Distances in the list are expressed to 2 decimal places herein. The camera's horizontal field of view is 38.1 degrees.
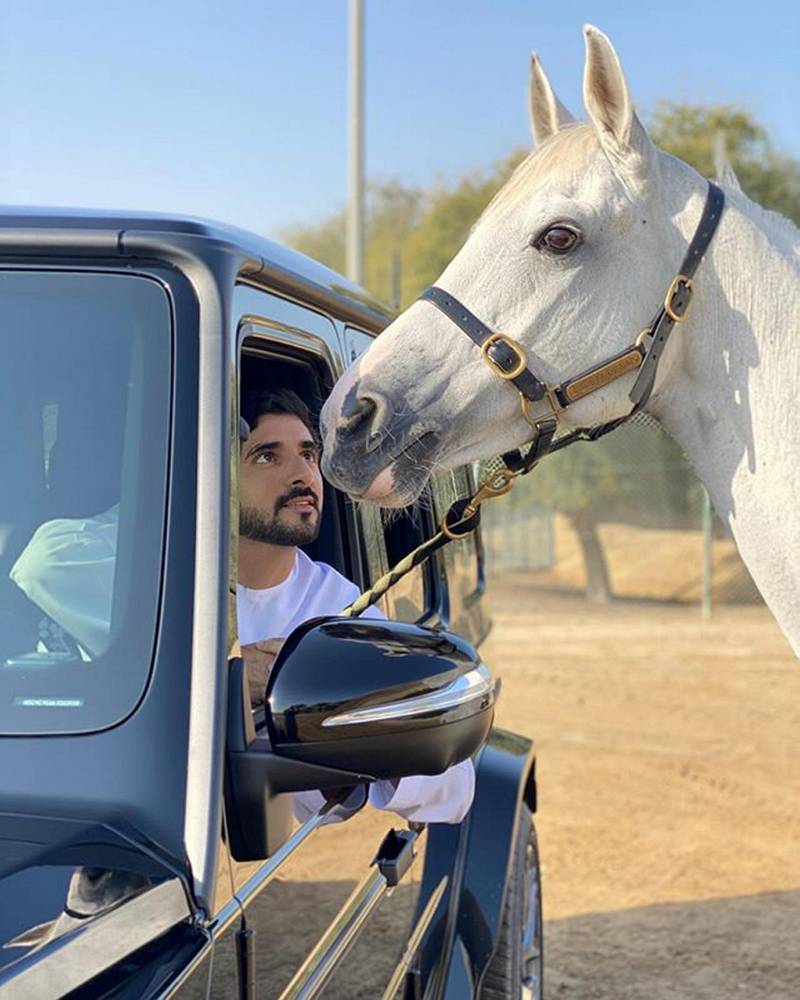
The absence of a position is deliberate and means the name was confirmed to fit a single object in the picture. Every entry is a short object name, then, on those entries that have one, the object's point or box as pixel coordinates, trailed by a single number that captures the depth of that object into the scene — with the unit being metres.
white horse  2.37
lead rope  2.12
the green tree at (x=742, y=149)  15.59
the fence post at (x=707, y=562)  12.75
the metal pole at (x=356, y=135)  10.52
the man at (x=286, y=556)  2.10
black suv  1.34
